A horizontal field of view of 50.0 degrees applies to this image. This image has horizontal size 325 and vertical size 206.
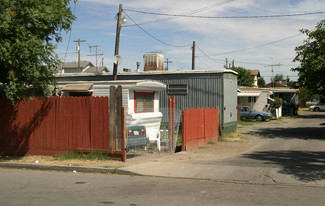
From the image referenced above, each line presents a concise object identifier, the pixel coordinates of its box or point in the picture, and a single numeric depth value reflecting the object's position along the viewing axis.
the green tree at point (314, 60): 17.92
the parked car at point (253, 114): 32.70
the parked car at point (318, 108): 56.69
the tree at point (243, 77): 64.24
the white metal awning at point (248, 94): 37.15
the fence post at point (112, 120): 11.52
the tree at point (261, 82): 91.47
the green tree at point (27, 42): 10.59
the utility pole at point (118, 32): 20.30
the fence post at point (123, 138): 11.21
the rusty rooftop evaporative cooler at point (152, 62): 21.20
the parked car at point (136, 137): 11.89
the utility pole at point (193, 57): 33.21
